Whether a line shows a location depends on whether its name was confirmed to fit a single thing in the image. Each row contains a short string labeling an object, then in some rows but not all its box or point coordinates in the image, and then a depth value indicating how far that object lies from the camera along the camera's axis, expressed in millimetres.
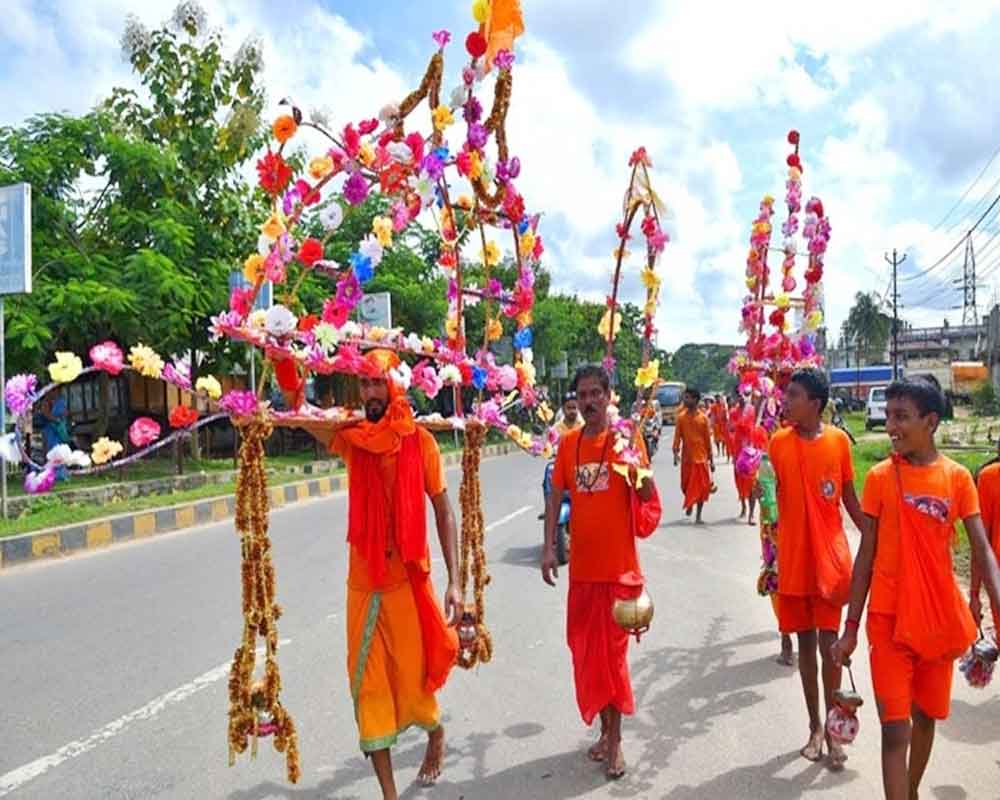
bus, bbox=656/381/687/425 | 44156
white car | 35656
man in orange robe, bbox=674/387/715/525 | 11828
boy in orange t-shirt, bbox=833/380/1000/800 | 3174
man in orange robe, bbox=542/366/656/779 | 4086
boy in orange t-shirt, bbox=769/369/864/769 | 4156
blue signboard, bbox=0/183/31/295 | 10531
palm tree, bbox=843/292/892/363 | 70250
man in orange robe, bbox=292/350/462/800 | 3539
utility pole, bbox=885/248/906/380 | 53388
